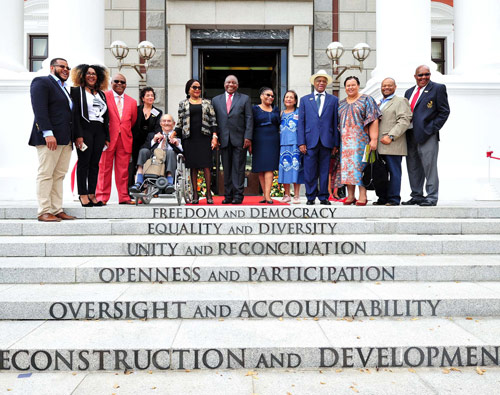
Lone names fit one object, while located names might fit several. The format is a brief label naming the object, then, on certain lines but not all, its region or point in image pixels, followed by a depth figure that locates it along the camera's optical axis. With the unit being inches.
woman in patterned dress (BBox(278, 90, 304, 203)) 309.7
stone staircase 130.6
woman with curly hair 257.6
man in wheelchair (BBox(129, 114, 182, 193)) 291.4
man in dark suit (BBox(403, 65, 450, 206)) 270.4
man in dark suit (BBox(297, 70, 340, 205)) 287.9
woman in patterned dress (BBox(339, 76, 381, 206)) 277.7
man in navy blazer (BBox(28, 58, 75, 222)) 228.4
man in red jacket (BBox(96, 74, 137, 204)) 291.4
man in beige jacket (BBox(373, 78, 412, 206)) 273.4
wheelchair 277.7
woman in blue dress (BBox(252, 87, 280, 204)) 308.2
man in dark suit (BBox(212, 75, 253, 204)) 299.1
